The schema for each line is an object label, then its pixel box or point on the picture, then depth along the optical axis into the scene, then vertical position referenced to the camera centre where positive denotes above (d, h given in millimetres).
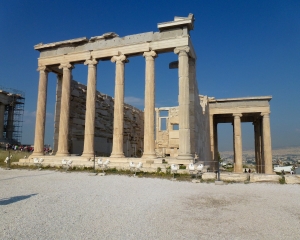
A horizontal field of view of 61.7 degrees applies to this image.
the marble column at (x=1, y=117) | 42016 +5022
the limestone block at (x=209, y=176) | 13325 -1397
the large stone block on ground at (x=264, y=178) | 12773 -1405
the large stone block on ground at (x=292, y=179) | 12617 -1430
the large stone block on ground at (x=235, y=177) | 12992 -1412
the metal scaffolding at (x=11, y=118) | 44719 +5267
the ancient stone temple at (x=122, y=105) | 17922 +4296
